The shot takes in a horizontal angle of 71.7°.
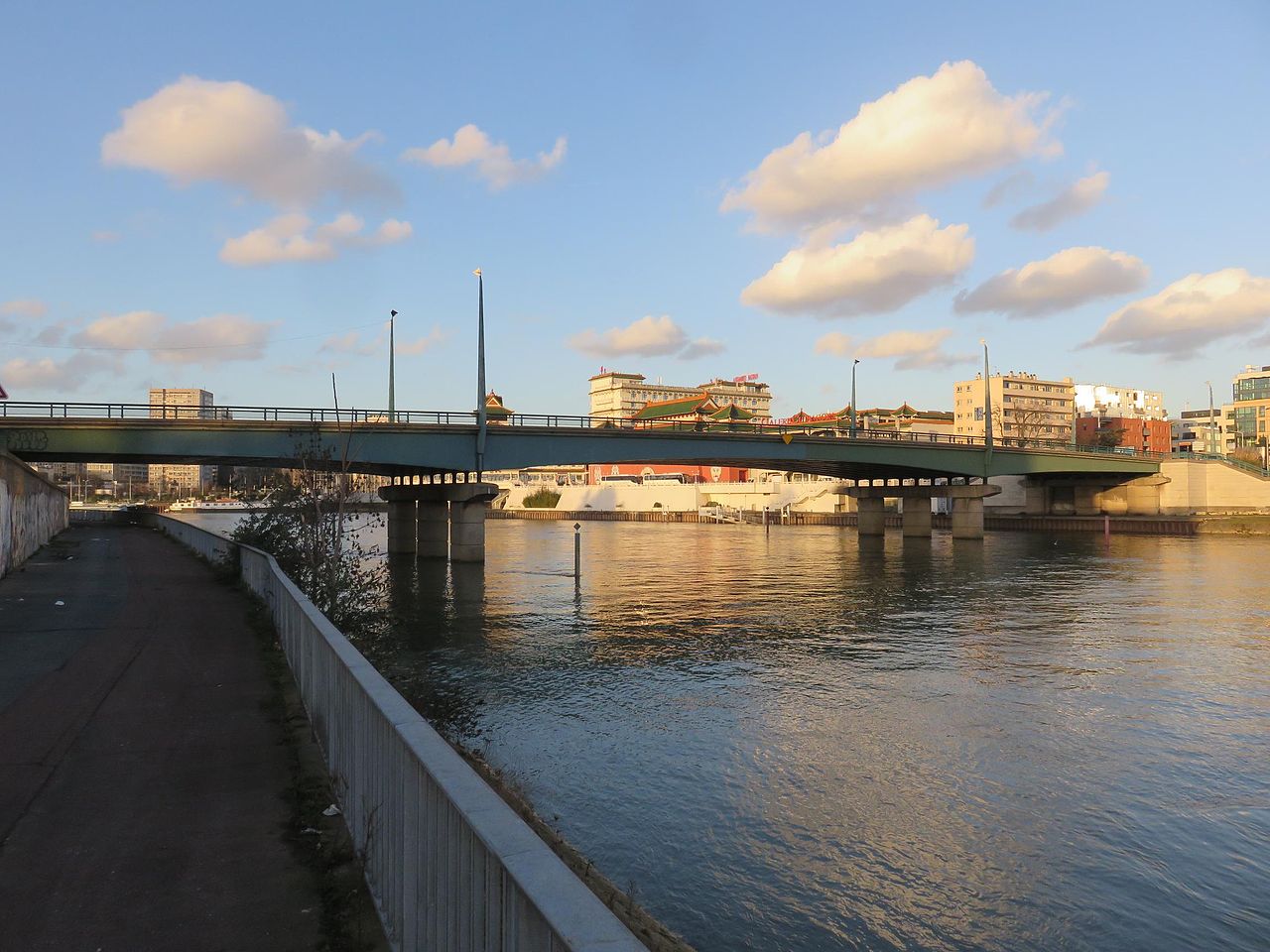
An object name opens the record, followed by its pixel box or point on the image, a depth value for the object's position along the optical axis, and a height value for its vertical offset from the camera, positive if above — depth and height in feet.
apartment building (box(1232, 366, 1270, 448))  602.85 +41.63
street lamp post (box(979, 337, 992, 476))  263.94 +12.31
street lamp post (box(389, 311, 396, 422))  196.85 +27.02
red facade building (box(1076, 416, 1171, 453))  524.93 +30.09
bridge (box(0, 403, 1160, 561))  147.54 +8.15
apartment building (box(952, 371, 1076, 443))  614.75 +41.39
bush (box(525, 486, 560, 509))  582.76 -8.22
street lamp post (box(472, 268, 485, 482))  175.42 +22.24
